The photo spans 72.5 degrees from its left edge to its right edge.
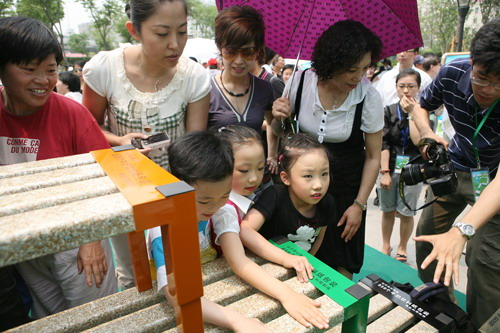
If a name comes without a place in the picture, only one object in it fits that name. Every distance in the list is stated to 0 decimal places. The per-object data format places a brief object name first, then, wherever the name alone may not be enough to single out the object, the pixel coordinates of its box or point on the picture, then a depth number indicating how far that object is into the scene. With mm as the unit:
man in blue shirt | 1655
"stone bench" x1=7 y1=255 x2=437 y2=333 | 1001
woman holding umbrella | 1835
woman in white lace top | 1616
